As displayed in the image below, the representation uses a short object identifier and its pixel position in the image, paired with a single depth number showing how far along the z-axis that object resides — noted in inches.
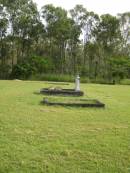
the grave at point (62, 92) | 287.1
